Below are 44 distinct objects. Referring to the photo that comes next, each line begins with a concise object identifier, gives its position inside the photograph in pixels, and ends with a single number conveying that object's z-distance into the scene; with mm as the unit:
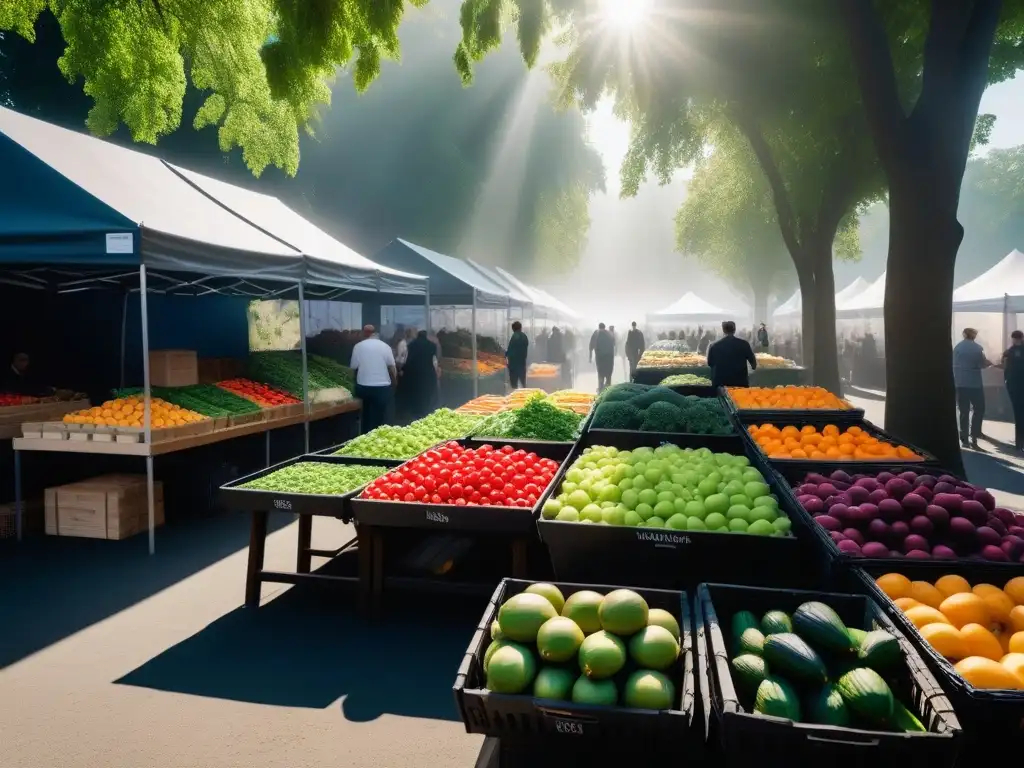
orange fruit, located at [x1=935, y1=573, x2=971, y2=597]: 3084
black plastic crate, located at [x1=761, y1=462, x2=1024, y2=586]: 3164
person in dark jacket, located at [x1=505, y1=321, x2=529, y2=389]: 17422
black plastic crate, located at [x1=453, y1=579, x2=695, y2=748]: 2285
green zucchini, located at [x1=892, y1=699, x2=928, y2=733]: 2203
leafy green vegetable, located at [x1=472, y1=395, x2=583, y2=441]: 6617
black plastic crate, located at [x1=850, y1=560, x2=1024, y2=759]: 2252
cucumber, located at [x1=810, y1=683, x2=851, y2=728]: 2191
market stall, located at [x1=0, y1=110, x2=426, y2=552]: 6410
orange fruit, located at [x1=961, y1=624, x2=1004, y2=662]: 2627
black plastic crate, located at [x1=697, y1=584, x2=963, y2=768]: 2061
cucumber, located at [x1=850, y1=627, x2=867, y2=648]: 2498
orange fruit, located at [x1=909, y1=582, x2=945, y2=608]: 3021
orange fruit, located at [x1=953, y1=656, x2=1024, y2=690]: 2391
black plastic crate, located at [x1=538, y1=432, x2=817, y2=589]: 3752
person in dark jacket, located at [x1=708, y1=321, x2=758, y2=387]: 11258
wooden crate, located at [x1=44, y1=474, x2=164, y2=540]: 7137
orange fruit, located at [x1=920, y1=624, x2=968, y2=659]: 2627
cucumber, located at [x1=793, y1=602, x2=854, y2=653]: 2479
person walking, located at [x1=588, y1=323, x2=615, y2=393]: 21244
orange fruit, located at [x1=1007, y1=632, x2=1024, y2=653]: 2645
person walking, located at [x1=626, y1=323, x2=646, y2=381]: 22562
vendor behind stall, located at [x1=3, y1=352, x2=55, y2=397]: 8305
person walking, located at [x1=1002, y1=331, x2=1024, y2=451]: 12055
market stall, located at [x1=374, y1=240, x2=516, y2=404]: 15695
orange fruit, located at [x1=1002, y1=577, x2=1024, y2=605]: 2994
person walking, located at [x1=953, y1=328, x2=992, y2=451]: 12648
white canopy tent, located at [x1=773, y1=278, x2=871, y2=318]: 31609
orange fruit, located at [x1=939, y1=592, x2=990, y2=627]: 2838
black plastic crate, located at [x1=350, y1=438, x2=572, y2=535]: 4723
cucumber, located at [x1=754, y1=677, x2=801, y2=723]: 2191
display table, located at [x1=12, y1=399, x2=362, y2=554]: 6895
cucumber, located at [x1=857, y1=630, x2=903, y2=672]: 2414
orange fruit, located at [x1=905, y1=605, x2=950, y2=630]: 2783
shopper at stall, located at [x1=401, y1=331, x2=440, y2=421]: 13414
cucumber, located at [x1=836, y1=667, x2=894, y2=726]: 2178
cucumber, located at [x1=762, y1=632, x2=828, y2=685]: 2334
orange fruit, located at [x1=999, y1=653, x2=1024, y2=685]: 2438
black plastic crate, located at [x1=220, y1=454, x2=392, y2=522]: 5160
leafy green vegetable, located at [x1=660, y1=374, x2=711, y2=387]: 10383
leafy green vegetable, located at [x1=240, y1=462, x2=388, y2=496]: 5414
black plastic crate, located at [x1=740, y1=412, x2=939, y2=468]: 5059
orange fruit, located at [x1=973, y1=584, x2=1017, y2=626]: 2877
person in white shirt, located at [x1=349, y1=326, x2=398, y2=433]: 10891
